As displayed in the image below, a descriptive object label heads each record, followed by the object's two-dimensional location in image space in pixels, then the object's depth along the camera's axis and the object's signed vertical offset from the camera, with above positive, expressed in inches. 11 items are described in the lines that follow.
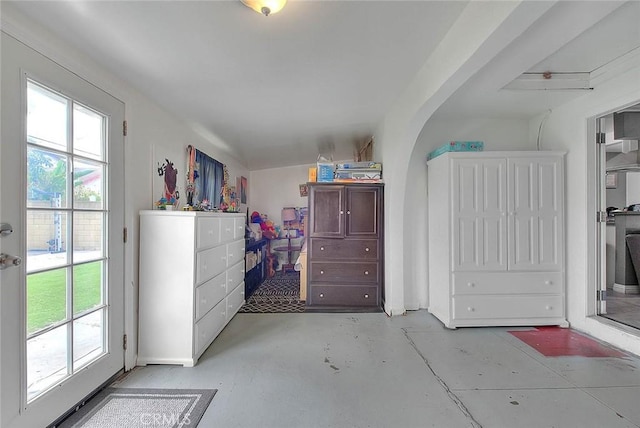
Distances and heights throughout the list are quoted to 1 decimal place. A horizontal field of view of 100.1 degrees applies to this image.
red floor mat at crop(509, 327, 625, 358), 91.6 -47.4
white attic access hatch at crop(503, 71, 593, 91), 99.0 +49.4
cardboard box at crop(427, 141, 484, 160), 115.7 +29.5
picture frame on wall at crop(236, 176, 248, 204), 197.3 +20.6
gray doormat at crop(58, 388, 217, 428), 60.4 -47.0
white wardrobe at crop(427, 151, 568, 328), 111.6 -9.8
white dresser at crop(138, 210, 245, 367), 84.3 -23.1
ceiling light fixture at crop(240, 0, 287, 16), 49.4 +39.2
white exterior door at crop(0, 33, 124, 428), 51.1 -5.3
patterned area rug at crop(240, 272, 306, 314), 134.6 -47.1
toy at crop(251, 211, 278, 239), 215.3 -9.8
